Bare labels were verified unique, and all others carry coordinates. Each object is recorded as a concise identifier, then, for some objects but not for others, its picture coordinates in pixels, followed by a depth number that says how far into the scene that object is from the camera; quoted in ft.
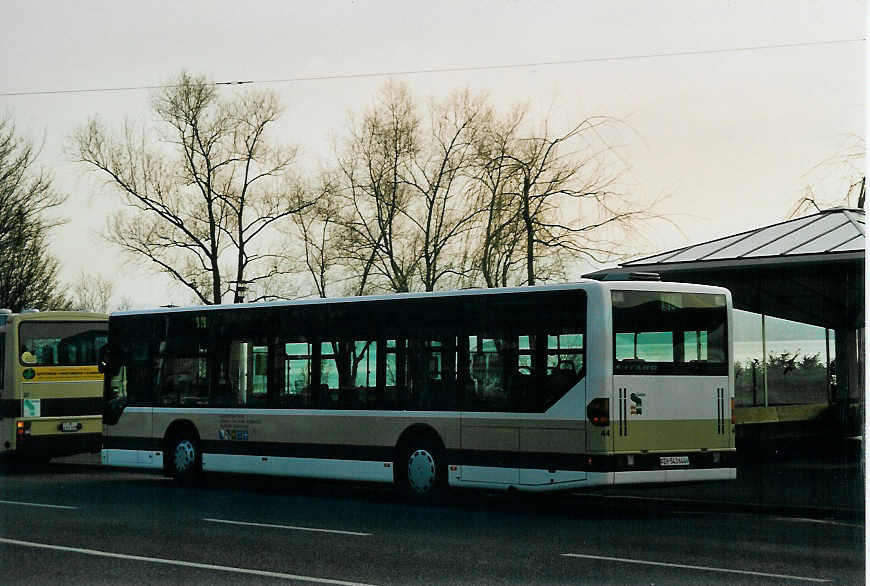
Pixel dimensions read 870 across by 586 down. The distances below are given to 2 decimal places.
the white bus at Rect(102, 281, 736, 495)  46.21
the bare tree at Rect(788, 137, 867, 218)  83.52
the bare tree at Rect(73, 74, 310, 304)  113.19
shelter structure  62.85
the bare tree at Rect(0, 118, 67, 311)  118.01
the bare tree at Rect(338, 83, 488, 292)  99.30
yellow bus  72.64
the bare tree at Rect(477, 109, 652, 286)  94.63
